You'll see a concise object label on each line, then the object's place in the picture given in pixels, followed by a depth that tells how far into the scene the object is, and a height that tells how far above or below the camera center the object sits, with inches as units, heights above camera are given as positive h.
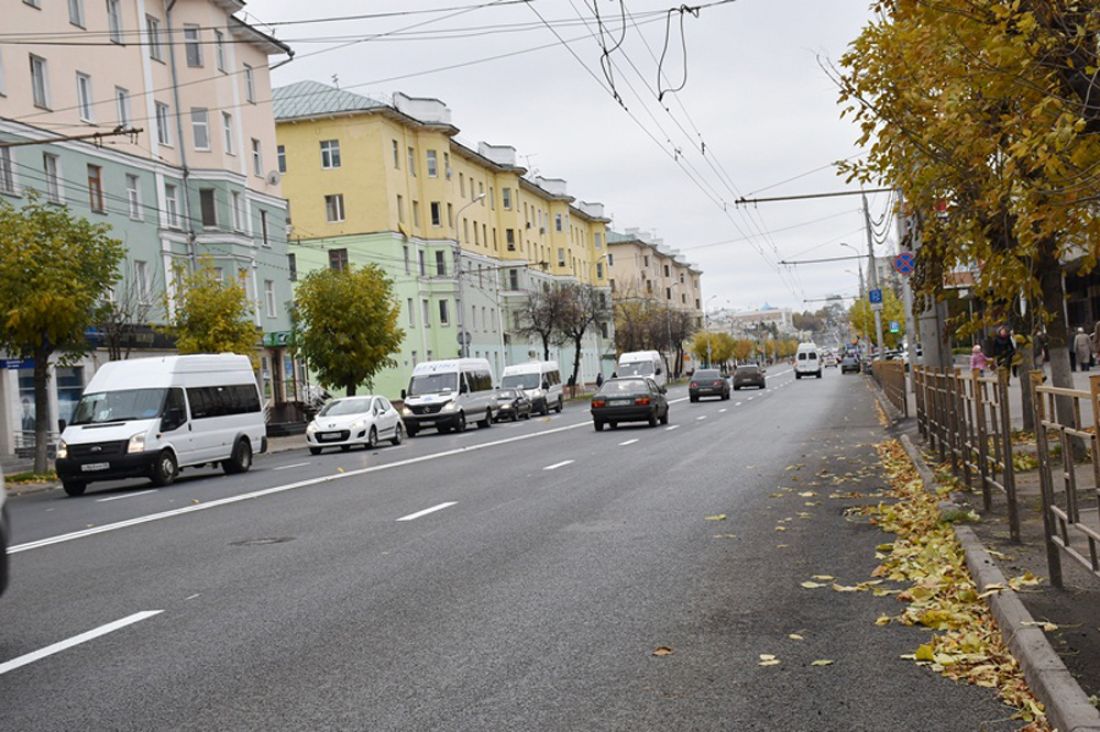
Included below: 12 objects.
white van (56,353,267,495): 872.3 -17.5
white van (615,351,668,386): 2566.4 -17.7
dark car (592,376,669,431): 1299.2 -50.1
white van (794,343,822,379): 3688.5 -60.1
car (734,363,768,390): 2753.4 -64.9
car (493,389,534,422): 1914.4 -57.9
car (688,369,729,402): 2122.3 -61.0
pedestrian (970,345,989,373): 1263.5 -32.4
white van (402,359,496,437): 1577.3 -29.6
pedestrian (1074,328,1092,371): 1578.5 -38.5
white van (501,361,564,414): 2137.1 -26.9
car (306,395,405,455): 1270.9 -44.8
